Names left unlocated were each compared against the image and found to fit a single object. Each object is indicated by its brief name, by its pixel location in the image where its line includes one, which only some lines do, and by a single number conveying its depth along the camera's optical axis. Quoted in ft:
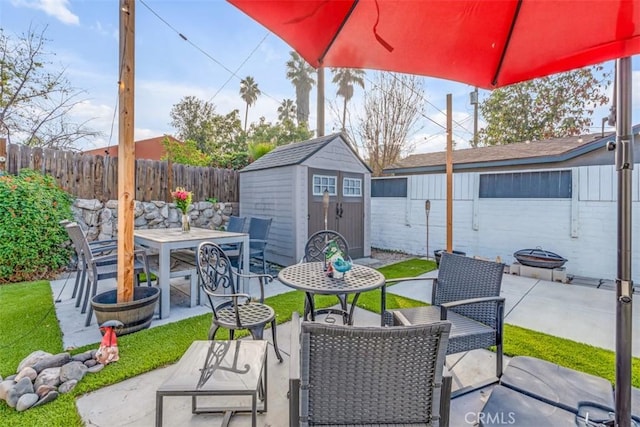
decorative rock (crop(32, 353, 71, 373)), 7.46
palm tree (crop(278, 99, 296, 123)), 69.72
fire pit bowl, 17.43
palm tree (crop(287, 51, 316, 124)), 66.44
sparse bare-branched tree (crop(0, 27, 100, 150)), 23.20
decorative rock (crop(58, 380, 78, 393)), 6.93
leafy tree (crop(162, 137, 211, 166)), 33.78
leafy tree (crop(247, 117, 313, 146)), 51.44
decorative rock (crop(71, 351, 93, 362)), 8.03
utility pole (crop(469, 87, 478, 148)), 44.54
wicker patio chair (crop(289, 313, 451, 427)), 3.65
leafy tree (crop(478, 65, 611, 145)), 36.73
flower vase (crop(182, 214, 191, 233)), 15.51
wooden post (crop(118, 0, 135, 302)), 9.53
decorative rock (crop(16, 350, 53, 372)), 7.50
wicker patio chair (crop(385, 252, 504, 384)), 6.88
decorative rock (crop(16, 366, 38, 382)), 7.06
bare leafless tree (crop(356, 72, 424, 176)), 36.42
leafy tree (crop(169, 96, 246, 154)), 49.39
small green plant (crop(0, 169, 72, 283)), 15.38
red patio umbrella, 4.20
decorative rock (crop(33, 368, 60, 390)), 6.97
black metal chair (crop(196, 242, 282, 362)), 7.23
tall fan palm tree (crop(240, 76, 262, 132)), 70.68
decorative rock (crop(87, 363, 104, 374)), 7.73
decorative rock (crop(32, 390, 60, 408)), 6.48
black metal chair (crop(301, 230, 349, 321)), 11.34
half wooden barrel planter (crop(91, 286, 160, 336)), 9.62
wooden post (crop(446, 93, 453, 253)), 16.21
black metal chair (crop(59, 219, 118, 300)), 12.07
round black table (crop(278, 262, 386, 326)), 7.29
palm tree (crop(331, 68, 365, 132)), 53.16
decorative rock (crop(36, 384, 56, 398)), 6.66
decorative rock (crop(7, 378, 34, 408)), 6.46
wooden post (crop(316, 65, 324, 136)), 35.76
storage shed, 19.71
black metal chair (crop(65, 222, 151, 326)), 10.78
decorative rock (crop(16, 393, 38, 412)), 6.30
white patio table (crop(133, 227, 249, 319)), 11.62
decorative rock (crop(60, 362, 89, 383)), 7.26
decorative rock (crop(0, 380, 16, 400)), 6.62
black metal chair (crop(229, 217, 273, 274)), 16.30
